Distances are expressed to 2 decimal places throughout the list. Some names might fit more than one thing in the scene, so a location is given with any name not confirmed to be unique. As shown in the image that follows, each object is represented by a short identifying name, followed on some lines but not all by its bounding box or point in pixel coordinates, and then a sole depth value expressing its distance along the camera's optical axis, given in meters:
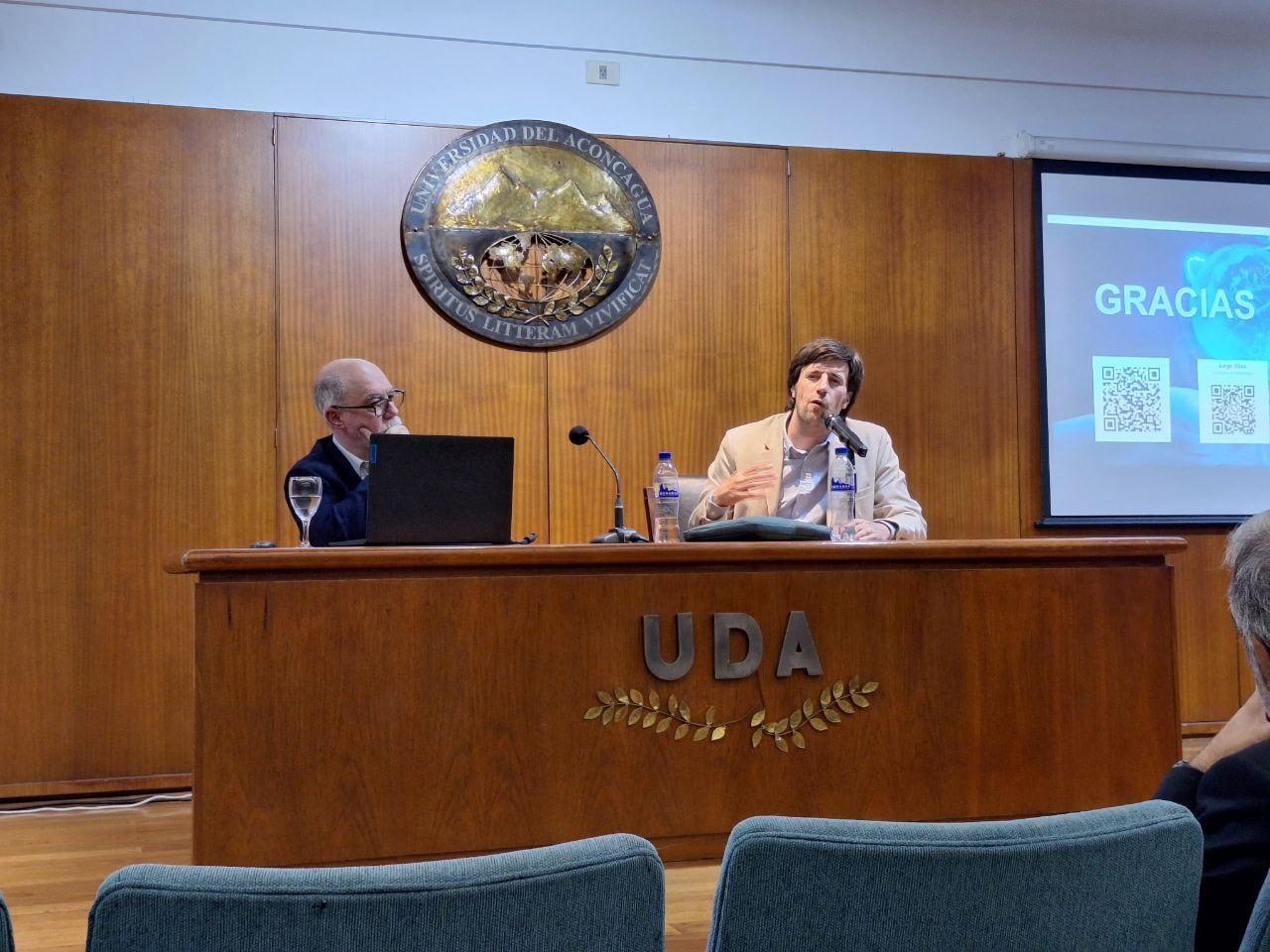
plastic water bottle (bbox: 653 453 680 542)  3.04
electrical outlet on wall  4.63
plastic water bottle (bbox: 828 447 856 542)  3.10
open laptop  2.51
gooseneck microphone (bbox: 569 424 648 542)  2.73
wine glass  2.58
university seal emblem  4.39
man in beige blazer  3.49
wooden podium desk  2.30
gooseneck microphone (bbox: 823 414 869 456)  2.85
